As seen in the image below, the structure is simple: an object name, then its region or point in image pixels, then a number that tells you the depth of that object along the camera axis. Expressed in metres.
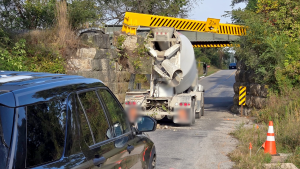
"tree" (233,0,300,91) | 14.79
